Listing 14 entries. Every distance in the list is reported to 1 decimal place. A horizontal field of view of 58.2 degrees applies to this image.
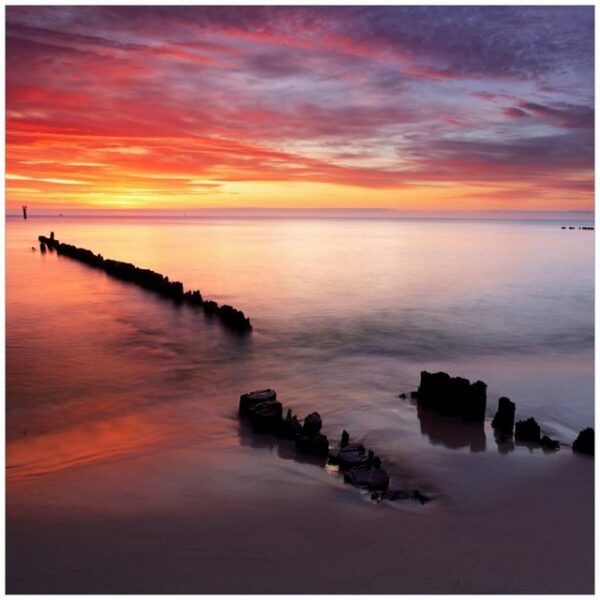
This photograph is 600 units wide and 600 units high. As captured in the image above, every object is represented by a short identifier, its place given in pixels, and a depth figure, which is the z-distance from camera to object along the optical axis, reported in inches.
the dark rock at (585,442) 401.1
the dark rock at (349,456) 368.5
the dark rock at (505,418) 440.8
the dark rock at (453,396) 469.1
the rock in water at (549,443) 412.5
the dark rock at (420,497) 332.8
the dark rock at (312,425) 410.3
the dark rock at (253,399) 459.8
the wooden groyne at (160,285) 851.4
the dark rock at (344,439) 405.1
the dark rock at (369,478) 338.6
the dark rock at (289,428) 417.1
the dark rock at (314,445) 388.5
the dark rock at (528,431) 422.9
